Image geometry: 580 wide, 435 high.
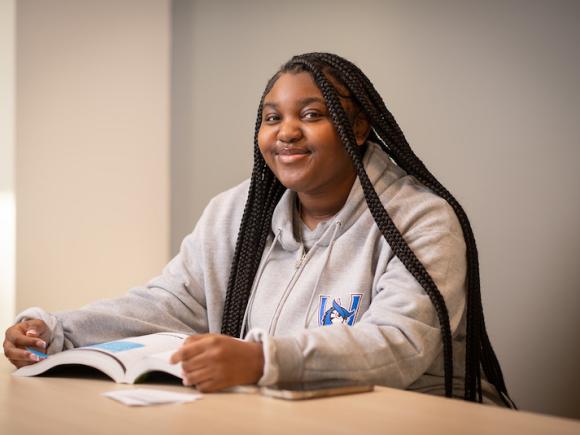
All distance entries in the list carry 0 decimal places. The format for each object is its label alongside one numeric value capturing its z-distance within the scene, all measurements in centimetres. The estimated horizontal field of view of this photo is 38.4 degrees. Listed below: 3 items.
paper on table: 131
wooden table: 115
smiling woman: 170
